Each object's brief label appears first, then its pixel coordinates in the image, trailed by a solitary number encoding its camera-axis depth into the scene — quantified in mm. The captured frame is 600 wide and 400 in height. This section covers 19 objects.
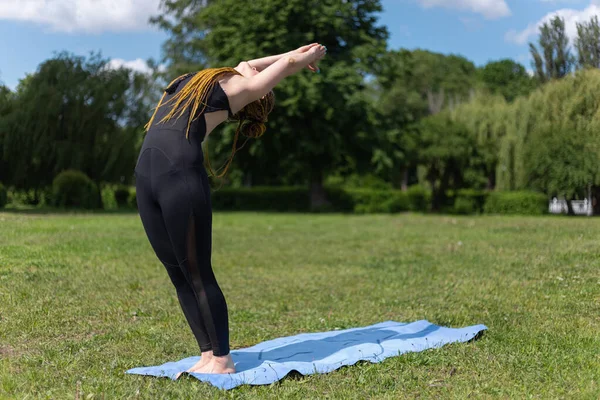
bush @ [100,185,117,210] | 31609
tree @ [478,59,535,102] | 57750
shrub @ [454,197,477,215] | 28555
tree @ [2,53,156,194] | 19938
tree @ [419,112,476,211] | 28219
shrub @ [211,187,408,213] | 29797
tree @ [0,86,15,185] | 14184
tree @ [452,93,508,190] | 28250
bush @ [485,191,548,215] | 23562
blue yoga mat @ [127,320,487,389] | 3834
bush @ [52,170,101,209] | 21703
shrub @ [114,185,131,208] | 32625
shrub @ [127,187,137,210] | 33188
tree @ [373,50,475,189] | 26094
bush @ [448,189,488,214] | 28562
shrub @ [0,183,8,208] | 12311
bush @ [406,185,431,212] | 31756
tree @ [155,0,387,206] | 23500
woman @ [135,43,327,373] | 3645
